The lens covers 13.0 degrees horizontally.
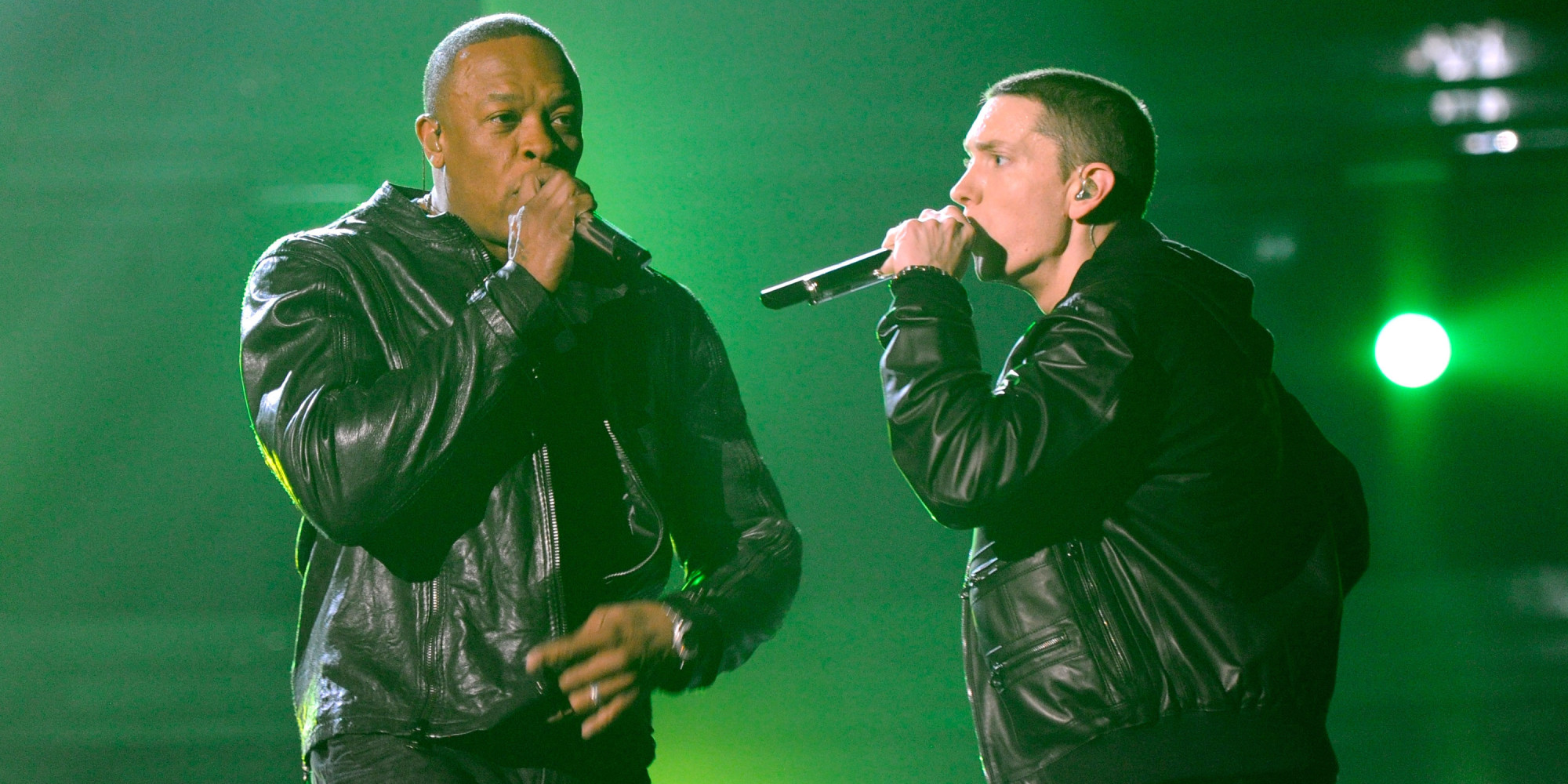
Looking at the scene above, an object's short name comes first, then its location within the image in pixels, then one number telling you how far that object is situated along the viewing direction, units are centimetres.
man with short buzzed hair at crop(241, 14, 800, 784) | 637
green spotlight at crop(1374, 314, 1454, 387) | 886
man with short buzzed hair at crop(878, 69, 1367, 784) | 642
